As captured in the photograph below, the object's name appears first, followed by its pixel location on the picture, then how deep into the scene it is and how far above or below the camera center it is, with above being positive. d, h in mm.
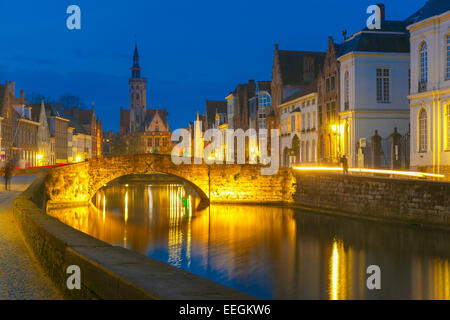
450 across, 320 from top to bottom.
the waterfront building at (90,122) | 101562 +6865
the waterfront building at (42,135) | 69812 +3117
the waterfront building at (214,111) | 81350 +6870
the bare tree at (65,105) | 101581 +9230
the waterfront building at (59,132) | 79812 +3998
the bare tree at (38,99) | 89494 +8971
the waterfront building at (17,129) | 55538 +3235
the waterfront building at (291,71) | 51156 +7316
